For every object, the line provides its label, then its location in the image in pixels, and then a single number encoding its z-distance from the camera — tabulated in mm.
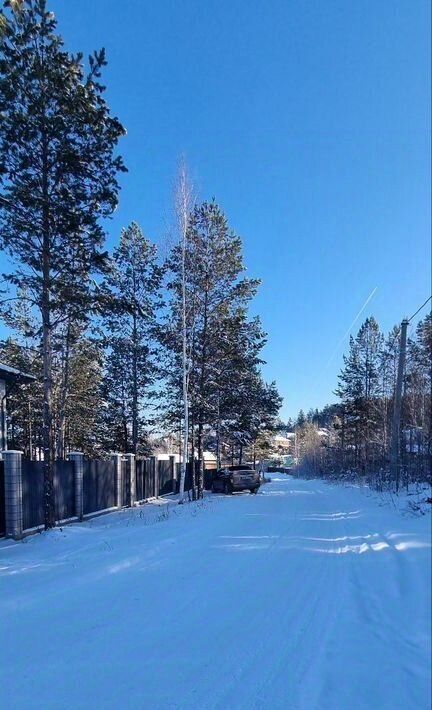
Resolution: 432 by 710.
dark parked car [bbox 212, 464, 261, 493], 23938
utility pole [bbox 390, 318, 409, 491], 13047
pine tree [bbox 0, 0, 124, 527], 10727
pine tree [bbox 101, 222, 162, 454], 25672
